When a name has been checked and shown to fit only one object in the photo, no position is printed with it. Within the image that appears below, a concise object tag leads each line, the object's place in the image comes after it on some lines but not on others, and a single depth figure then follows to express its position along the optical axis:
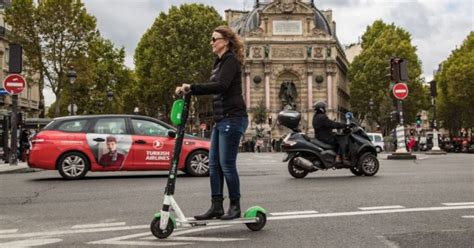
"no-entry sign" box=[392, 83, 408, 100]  24.58
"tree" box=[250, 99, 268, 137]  64.81
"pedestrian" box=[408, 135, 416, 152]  41.72
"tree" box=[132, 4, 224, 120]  58.44
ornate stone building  71.69
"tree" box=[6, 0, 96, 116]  39.47
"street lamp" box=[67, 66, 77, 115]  30.68
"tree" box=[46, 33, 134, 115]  62.22
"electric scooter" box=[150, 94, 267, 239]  5.35
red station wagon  13.44
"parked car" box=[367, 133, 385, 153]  43.06
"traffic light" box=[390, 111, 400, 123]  24.47
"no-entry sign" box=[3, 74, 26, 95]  19.69
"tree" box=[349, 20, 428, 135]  69.25
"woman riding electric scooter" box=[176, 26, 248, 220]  5.85
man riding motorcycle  13.30
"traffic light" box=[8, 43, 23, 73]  20.55
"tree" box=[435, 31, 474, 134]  59.31
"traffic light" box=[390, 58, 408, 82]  24.73
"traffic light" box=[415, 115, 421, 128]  50.22
